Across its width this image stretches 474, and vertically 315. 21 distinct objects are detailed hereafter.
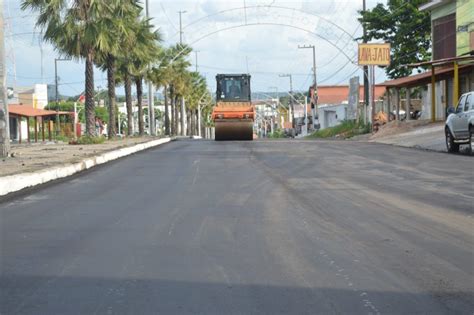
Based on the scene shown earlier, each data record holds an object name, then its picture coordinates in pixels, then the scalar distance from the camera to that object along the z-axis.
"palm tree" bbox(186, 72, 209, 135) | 95.06
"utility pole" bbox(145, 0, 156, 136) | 55.43
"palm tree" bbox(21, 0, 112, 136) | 32.62
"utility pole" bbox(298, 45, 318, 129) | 77.81
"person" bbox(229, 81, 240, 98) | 40.34
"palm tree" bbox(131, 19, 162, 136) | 44.03
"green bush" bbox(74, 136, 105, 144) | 35.22
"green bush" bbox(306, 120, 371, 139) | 49.72
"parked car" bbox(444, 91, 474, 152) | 22.70
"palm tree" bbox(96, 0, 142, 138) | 34.38
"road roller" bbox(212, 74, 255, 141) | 39.69
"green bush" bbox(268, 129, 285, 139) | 107.50
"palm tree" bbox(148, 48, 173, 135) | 59.78
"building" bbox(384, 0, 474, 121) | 39.50
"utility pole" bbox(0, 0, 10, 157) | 22.36
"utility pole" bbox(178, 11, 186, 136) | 80.42
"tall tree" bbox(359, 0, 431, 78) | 54.97
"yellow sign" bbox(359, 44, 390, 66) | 43.78
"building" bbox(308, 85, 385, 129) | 82.00
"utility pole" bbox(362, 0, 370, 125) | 48.29
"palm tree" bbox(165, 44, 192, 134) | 69.28
